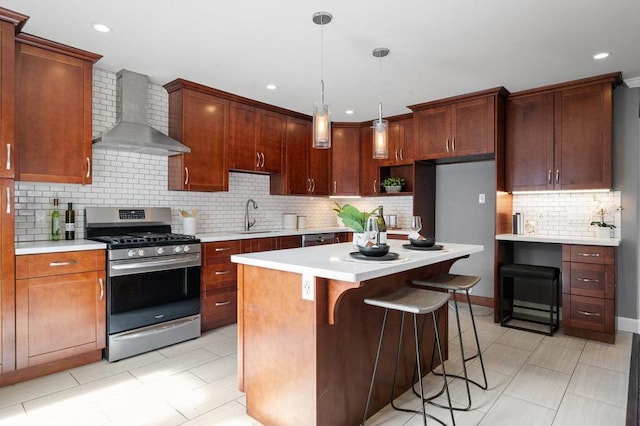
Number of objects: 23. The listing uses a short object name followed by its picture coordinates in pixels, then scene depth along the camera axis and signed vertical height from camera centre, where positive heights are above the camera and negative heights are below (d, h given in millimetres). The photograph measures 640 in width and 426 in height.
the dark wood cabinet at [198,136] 3867 +805
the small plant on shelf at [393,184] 5466 +400
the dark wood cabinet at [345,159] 5734 +803
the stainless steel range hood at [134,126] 3320 +787
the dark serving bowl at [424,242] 2689 -231
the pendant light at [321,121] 2588 +630
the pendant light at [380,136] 3018 +615
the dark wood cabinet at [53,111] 2848 +805
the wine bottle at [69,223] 3254 -120
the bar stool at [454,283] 2342 -477
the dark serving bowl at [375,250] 2096 -228
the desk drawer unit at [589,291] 3447 -774
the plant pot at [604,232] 3805 -214
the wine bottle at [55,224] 3176 -126
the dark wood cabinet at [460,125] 4109 +1014
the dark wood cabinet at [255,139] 4375 +897
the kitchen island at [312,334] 1860 -693
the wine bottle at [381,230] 2283 -124
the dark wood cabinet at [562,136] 3715 +807
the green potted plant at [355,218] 2350 -49
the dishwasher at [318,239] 4770 -386
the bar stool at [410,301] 1867 -489
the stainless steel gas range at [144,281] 3025 -632
